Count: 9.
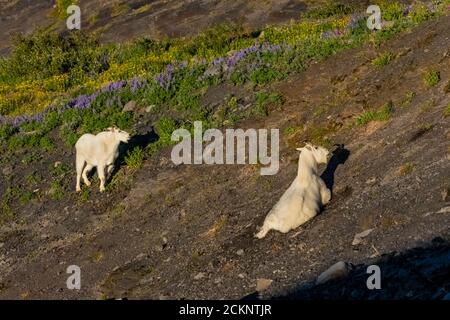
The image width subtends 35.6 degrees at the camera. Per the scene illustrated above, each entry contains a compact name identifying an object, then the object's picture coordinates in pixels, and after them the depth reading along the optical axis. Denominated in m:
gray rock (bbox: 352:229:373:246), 15.01
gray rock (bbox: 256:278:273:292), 14.55
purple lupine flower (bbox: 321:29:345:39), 31.60
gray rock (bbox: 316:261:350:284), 13.50
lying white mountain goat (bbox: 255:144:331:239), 16.89
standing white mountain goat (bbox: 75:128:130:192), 22.84
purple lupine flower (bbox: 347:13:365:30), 32.10
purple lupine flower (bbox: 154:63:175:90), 29.82
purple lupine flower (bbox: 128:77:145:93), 30.48
